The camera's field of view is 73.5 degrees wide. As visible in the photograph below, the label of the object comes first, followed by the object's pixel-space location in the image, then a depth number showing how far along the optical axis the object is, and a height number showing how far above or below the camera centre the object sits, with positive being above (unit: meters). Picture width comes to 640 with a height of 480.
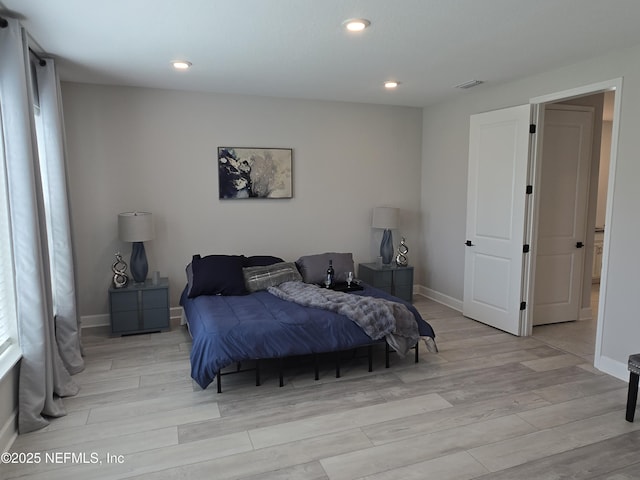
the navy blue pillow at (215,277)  4.27 -0.88
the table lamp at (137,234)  4.38 -0.45
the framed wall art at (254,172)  5.00 +0.20
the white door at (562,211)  4.58 -0.27
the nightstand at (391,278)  5.38 -1.14
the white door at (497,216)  4.32 -0.31
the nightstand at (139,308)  4.37 -1.21
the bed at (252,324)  3.17 -1.07
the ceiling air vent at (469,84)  4.39 +1.08
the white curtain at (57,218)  3.55 -0.22
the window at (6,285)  2.70 -0.60
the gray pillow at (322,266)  4.85 -0.88
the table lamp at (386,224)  5.45 -0.46
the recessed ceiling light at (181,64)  3.72 +1.10
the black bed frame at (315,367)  3.29 -1.45
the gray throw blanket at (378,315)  3.52 -1.05
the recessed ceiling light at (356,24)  2.79 +1.09
